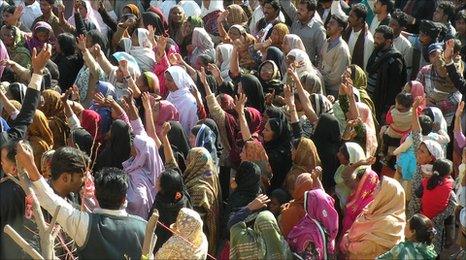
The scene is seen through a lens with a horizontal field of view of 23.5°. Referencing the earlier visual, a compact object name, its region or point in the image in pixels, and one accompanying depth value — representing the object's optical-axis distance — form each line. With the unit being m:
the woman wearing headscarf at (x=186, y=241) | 6.38
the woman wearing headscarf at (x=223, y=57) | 11.15
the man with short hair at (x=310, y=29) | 11.78
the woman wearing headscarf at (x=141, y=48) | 11.05
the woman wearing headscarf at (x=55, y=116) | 9.13
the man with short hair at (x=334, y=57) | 11.16
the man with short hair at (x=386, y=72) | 11.08
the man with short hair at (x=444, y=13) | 11.98
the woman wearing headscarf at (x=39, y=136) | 8.72
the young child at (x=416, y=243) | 7.02
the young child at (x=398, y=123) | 9.50
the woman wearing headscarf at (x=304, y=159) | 8.66
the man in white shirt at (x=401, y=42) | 11.60
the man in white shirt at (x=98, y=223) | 5.71
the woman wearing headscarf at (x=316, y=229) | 7.35
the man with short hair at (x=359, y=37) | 11.56
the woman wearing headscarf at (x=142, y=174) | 8.41
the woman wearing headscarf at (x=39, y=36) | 11.34
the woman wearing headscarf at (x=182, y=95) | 9.73
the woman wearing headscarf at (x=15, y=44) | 11.00
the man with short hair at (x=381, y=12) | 12.20
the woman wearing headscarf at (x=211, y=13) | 12.55
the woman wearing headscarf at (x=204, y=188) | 8.14
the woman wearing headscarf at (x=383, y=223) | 7.36
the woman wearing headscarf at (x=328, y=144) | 9.09
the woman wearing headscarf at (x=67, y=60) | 11.12
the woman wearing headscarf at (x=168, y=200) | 7.52
